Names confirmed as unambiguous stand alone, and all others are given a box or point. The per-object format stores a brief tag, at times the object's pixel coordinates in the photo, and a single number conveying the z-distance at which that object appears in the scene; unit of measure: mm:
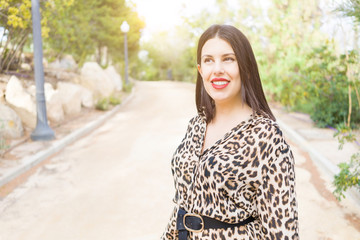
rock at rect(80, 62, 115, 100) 16766
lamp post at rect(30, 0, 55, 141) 8758
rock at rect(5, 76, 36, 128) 9734
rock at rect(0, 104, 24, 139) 8783
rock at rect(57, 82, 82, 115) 12914
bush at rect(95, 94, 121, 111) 14906
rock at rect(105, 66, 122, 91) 22003
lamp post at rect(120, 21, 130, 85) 21609
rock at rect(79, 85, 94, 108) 15008
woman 1585
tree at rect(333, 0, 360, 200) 4223
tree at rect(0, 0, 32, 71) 9516
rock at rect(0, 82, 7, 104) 9572
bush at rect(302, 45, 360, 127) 9781
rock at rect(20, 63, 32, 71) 13070
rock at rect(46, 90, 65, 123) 11266
